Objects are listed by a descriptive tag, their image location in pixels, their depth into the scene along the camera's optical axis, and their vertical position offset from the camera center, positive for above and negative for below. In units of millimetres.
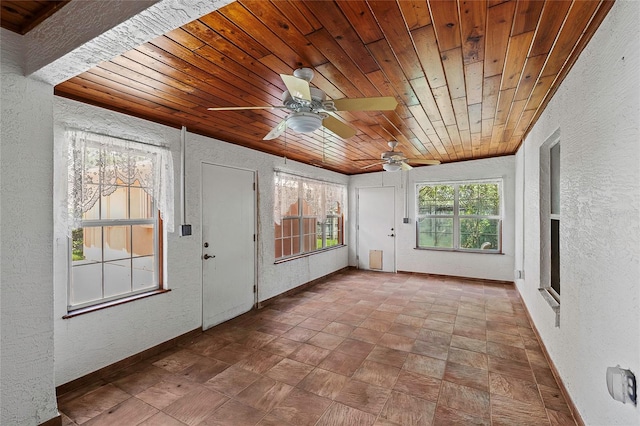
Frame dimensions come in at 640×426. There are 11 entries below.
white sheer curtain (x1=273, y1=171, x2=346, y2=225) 4445 +319
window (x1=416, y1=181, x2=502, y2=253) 5281 -75
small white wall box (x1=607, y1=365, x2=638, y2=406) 1133 -726
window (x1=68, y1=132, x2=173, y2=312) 2256 -39
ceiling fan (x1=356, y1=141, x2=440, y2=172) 3670 +703
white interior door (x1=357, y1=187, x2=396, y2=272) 6156 -363
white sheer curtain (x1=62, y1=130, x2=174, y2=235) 2184 +386
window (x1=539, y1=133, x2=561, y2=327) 2632 -62
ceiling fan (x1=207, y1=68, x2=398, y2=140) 1621 +695
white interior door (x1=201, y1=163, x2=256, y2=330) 3352 -374
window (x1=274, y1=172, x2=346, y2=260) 4574 -20
